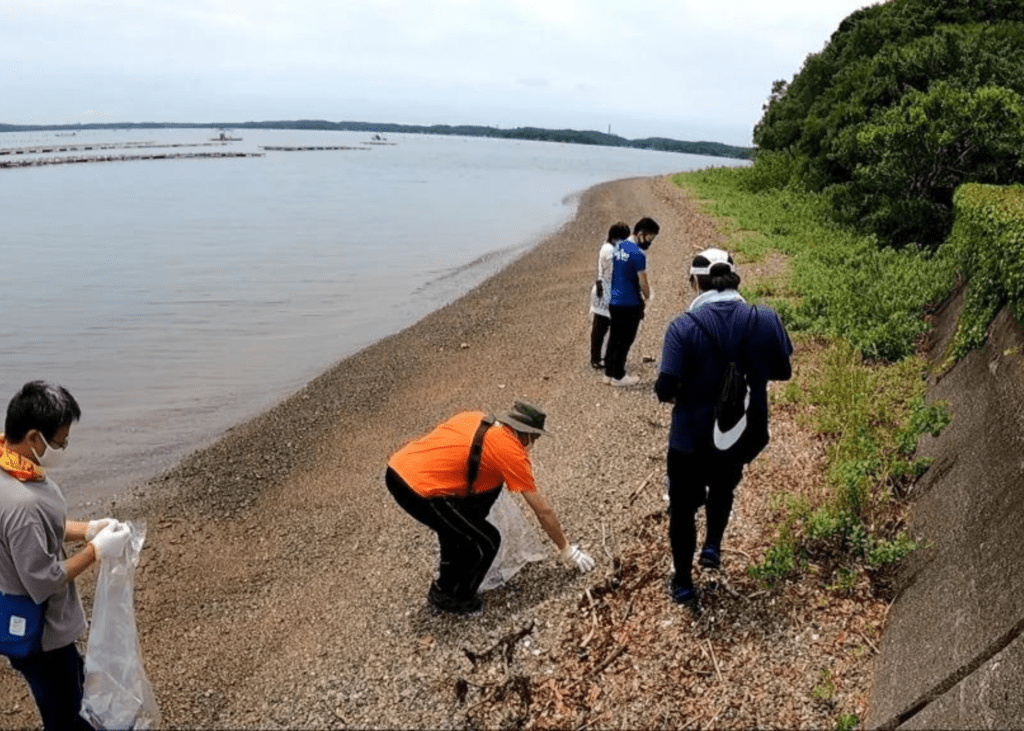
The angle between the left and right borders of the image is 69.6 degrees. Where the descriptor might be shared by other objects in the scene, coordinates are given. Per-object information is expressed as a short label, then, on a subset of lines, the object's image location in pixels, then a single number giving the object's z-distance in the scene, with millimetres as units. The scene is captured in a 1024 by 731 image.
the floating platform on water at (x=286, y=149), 131625
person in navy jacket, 3998
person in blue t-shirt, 8172
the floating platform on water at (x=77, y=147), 102619
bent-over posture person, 4527
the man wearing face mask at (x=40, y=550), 3201
